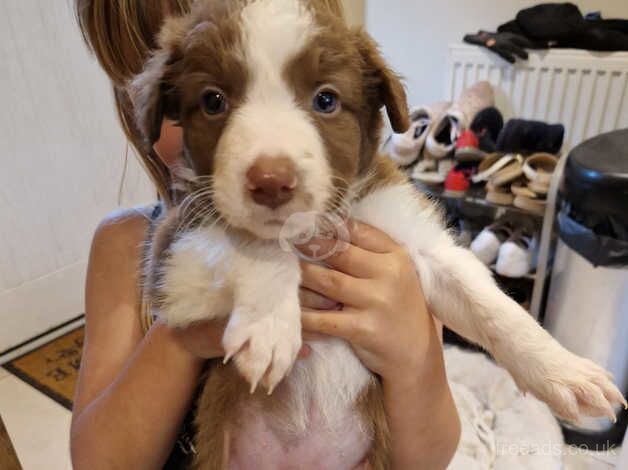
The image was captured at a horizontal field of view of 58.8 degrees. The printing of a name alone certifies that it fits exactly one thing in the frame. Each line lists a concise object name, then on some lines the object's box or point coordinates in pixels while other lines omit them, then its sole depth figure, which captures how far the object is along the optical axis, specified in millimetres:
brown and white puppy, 849
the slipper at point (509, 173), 2709
